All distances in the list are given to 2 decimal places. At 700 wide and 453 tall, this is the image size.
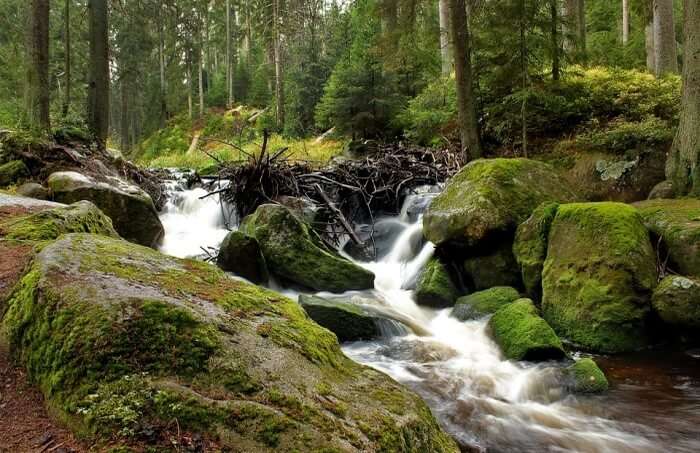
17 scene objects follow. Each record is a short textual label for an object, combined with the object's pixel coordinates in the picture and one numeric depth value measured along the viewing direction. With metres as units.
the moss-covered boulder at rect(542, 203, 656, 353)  5.58
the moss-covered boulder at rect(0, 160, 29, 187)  8.12
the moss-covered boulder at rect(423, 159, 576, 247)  7.35
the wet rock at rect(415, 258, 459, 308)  7.21
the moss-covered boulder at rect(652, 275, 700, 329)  5.27
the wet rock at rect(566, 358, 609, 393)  4.59
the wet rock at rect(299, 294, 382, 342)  5.72
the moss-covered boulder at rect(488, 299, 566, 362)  5.16
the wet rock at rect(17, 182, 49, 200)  7.45
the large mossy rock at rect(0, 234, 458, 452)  1.97
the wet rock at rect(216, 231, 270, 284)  7.26
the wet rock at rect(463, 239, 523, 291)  7.27
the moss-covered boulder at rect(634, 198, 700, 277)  5.79
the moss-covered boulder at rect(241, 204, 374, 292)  7.55
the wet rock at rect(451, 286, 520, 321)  6.48
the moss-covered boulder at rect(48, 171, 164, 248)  7.62
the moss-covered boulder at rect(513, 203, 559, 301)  6.73
